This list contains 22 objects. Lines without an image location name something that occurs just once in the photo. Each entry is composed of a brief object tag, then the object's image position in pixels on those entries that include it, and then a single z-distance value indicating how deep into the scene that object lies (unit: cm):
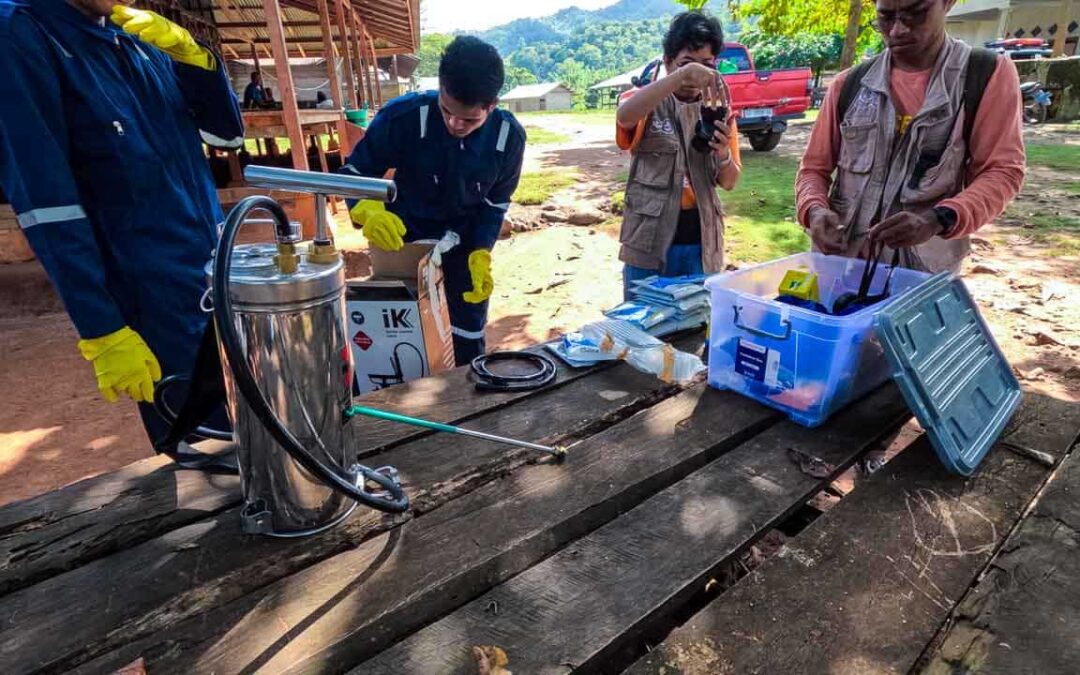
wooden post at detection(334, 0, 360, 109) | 877
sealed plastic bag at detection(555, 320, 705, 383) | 171
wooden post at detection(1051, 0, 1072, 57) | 1666
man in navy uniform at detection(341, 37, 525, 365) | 221
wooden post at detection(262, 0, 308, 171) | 435
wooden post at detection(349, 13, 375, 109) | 1203
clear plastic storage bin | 137
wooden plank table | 85
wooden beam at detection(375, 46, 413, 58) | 1819
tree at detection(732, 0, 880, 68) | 1144
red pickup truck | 1152
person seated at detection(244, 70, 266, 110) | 958
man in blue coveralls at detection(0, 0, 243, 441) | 152
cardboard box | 232
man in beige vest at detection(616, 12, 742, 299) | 246
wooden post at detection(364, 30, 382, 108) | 1498
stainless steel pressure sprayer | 88
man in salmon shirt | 170
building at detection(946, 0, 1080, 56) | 2544
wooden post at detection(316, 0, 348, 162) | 786
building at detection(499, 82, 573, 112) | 6194
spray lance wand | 131
